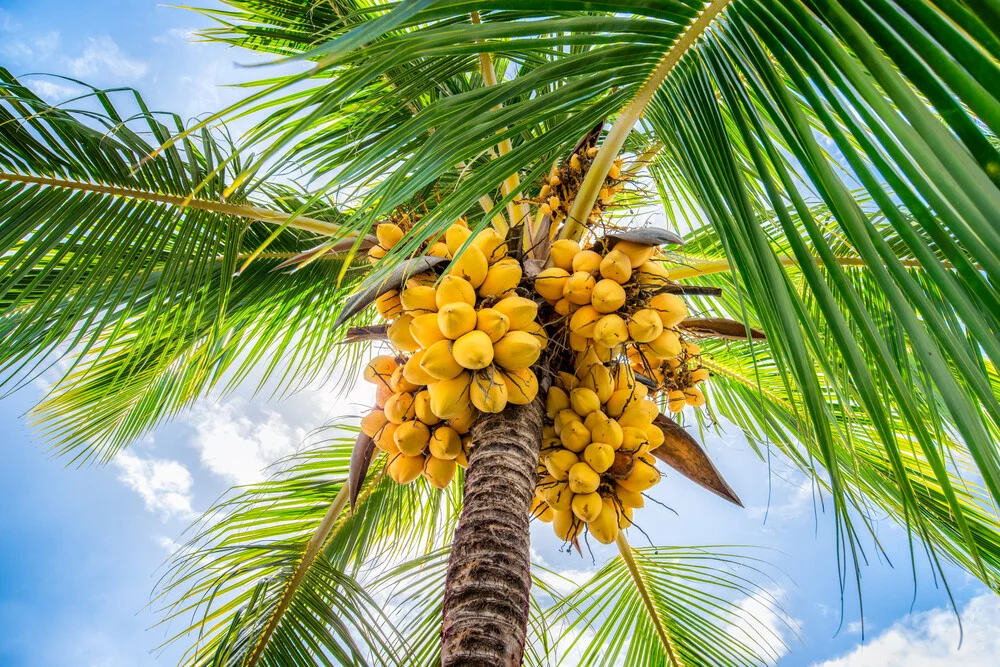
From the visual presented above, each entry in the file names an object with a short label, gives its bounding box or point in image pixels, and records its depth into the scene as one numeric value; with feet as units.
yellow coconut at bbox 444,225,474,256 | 5.80
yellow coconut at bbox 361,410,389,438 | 6.26
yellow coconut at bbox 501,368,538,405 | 5.32
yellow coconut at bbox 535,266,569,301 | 5.76
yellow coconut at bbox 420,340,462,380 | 4.93
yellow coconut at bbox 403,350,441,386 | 5.46
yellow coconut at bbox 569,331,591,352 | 5.87
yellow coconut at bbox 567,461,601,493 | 5.77
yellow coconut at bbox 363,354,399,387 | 6.48
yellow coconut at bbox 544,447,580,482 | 5.98
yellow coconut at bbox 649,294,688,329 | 5.71
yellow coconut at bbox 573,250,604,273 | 5.67
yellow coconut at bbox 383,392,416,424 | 5.91
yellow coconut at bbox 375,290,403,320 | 5.55
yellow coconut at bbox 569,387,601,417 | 5.98
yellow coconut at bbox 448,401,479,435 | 5.66
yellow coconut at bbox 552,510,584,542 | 6.20
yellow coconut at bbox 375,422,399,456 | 6.13
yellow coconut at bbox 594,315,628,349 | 5.38
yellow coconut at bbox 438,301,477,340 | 4.84
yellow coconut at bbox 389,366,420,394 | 6.08
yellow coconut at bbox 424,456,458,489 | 6.10
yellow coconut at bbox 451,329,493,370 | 4.78
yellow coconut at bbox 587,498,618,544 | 6.07
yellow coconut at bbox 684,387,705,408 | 8.04
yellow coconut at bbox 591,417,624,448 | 5.90
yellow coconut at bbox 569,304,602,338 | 5.62
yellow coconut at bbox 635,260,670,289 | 5.65
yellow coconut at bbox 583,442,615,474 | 5.78
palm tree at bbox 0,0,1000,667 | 2.83
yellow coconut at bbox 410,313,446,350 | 5.09
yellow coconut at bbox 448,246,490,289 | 5.30
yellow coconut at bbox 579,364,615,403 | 6.08
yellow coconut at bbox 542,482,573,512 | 6.10
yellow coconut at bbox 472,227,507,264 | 5.61
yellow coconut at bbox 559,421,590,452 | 5.91
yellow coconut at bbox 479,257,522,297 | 5.36
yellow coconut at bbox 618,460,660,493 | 6.12
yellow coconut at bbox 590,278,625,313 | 5.42
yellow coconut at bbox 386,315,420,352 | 5.55
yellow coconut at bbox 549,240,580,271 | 5.94
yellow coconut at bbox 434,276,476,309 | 5.04
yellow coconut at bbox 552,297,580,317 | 5.83
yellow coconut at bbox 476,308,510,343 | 4.98
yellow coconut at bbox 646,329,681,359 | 5.88
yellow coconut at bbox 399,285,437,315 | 5.22
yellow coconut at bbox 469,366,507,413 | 5.13
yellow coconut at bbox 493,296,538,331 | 5.16
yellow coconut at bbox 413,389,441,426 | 5.70
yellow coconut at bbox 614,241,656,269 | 5.59
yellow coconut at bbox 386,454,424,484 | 6.11
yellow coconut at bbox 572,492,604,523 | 5.84
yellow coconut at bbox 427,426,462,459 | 5.85
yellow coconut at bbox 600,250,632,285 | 5.48
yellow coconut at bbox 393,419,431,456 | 5.79
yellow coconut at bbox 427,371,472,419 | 5.17
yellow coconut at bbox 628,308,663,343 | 5.43
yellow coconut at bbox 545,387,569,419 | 6.15
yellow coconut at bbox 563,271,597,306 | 5.58
